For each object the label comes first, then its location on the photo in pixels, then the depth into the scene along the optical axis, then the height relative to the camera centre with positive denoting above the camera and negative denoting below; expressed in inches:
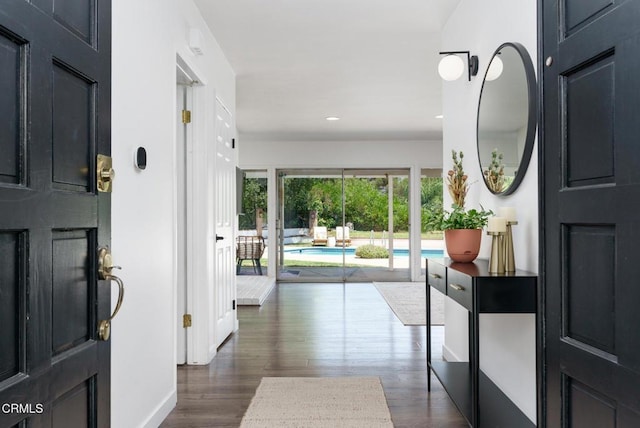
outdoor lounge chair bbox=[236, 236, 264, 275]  334.3 -22.5
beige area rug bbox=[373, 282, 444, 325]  203.8 -43.6
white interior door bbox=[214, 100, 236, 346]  159.5 -3.2
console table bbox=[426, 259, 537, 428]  80.1 -15.1
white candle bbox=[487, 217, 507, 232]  85.7 -1.5
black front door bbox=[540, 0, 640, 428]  41.9 +0.3
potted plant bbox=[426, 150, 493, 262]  100.3 -3.4
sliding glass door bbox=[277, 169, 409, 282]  344.2 -4.1
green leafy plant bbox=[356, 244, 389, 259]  346.3 -25.6
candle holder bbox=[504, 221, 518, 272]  86.1 -6.7
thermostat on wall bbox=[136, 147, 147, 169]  87.0 +10.9
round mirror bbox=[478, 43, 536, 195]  89.9 +20.2
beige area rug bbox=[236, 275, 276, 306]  243.9 -41.5
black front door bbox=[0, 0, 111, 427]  36.3 +0.6
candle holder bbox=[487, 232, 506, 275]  86.0 -6.9
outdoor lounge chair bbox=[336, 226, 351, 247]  345.7 -14.0
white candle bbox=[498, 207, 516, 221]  88.1 +0.5
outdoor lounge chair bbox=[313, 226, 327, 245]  345.1 -11.7
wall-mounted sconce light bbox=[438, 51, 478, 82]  115.3 +36.2
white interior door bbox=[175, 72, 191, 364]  139.6 +2.2
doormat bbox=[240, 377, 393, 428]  98.3 -42.1
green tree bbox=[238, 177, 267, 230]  342.0 +12.1
